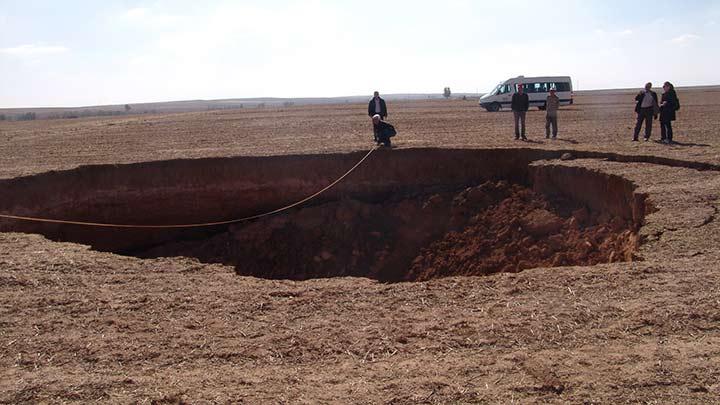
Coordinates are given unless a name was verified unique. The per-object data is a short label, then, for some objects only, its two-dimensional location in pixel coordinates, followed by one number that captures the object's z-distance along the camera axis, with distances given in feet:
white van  99.25
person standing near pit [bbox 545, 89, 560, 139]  48.83
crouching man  44.37
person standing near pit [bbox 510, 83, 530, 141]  48.38
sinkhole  31.86
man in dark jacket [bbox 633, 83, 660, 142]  44.60
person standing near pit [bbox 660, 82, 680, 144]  42.93
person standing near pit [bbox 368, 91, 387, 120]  47.32
